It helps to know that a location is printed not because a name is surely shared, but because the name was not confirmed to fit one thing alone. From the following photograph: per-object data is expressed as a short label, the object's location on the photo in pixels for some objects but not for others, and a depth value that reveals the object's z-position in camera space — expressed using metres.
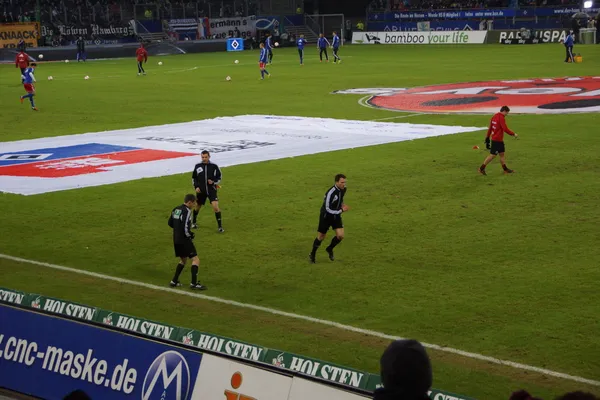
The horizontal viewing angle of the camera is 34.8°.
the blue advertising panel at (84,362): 9.98
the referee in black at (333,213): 16.44
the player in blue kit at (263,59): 54.05
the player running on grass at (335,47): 67.11
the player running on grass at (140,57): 59.97
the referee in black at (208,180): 19.19
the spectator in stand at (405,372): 5.72
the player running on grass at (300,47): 65.38
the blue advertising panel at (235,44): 89.50
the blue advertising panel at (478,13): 85.44
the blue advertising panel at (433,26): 88.44
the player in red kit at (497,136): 23.97
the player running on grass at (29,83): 42.69
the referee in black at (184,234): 15.14
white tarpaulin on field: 26.69
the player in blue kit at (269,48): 56.45
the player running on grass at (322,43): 68.25
